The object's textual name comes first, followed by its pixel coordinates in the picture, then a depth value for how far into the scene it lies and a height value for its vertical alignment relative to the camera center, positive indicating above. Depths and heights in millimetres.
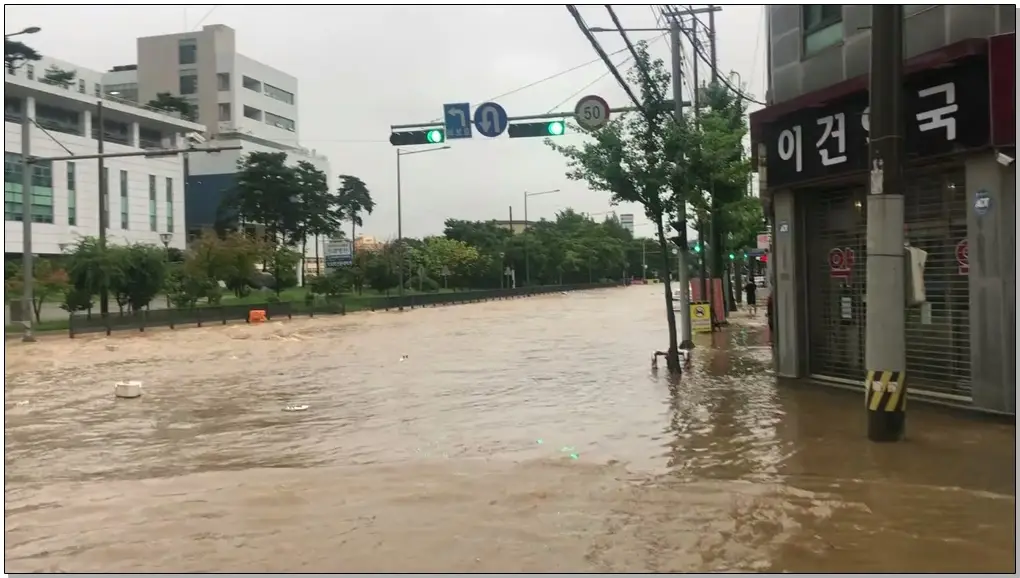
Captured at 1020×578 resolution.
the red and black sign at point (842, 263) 12602 +209
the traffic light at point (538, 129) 19141 +3379
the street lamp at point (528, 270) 87419 +1409
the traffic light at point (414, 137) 19531 +3319
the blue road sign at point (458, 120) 19375 +3656
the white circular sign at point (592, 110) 17698 +3498
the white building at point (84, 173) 54906 +8607
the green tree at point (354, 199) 84500 +8666
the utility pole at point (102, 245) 35341 +2036
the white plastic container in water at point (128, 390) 14839 -1659
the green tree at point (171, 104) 74444 +15999
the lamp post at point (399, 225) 52606 +3715
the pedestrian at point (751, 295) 39375 -696
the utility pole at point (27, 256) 29344 +1285
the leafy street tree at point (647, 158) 15953 +2270
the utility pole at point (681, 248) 19130 +692
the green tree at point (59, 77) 61556 +16185
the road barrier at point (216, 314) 34006 -1091
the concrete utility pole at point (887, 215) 8391 +589
